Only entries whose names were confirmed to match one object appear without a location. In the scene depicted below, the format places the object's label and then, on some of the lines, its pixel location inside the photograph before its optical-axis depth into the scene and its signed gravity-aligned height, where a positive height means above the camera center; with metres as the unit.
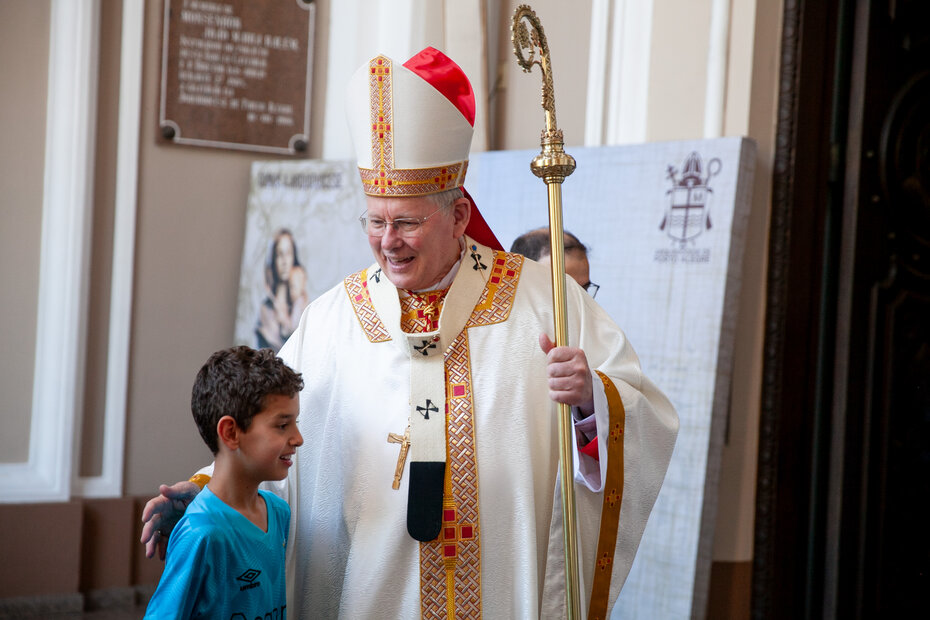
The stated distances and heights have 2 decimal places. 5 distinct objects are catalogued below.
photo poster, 4.75 +0.21
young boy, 1.96 -0.45
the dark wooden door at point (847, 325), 3.49 -0.05
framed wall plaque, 4.78 +1.04
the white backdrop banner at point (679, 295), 3.28 +0.03
